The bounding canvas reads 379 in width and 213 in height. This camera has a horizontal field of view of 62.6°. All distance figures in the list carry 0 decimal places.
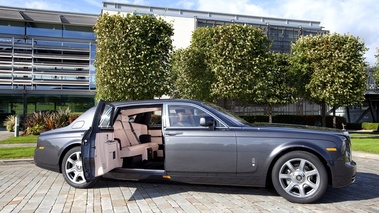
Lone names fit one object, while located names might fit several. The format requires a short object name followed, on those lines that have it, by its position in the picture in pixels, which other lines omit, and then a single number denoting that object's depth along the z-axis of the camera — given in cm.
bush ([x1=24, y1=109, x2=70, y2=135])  1697
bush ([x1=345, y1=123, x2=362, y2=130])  3062
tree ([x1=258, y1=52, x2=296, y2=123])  2022
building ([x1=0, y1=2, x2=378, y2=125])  2611
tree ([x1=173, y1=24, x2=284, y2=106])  1716
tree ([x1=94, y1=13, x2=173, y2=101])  1455
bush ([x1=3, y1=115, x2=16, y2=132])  2103
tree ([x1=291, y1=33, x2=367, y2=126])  1814
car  459
